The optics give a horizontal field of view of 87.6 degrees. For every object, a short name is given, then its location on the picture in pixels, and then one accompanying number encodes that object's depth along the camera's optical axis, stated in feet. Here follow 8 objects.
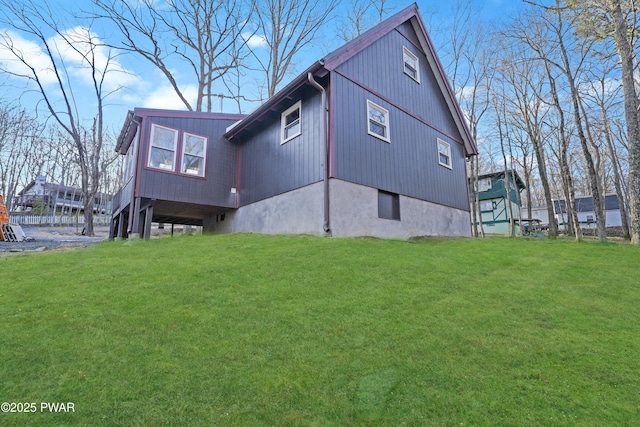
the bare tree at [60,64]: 51.65
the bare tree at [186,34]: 58.80
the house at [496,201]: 84.53
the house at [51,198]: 106.52
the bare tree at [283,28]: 66.90
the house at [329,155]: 29.40
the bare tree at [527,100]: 55.98
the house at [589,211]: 106.32
